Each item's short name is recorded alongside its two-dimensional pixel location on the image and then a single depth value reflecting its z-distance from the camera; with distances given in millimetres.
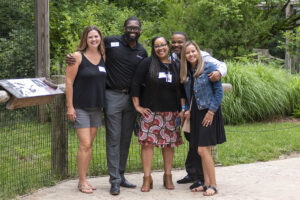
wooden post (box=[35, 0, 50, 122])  8047
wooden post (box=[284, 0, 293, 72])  13962
